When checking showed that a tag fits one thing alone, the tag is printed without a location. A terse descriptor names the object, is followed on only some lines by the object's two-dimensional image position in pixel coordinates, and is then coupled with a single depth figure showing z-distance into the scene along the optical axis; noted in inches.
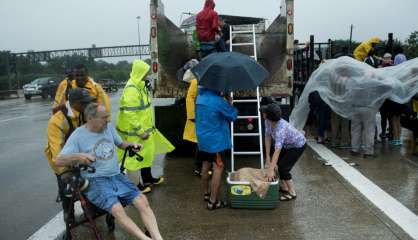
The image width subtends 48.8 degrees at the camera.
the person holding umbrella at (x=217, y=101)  200.8
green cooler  203.6
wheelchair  154.6
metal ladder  256.7
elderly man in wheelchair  151.5
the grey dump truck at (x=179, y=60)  296.8
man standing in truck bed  308.3
